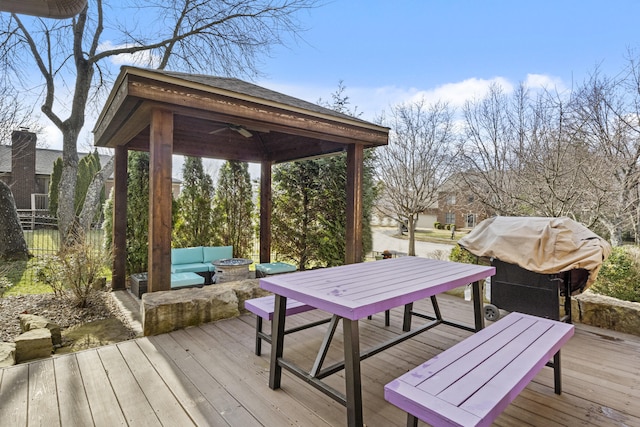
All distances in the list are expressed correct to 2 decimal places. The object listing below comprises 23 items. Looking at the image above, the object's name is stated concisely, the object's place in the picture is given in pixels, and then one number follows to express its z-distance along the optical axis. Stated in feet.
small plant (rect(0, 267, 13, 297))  14.58
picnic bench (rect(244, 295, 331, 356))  8.39
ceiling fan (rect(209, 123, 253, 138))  14.38
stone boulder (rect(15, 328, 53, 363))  8.59
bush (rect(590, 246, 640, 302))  13.58
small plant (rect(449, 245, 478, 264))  19.28
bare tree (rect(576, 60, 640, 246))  17.84
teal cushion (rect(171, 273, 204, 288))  14.44
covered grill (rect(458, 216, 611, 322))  9.95
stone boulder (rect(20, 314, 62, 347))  10.30
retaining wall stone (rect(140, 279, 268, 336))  10.18
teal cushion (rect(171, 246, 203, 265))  18.24
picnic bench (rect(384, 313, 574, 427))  4.05
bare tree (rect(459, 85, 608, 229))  18.07
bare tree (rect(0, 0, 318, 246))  26.71
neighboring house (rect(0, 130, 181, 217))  60.85
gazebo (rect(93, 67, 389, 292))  10.29
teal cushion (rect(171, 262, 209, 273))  17.20
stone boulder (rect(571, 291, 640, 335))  10.75
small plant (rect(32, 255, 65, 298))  14.52
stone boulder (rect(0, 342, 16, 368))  8.43
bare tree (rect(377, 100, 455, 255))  32.89
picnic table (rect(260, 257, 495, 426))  5.71
